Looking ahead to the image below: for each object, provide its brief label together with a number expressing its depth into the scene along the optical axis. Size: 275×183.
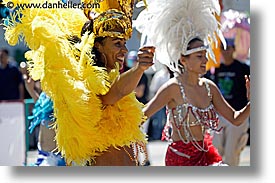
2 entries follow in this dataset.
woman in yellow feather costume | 5.51
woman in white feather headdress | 6.58
